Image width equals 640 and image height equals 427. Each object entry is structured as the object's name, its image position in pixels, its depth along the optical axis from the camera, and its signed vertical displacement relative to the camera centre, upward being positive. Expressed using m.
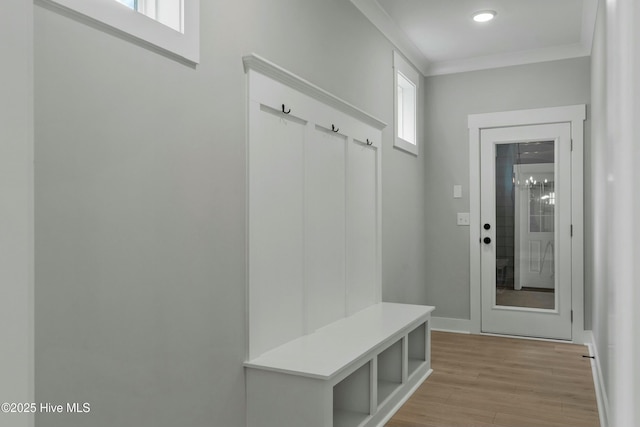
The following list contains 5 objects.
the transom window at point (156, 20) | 1.47 +0.63
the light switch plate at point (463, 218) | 4.96 -0.05
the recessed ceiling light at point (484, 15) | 3.77 +1.52
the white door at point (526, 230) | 4.59 -0.17
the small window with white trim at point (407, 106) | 4.51 +1.03
